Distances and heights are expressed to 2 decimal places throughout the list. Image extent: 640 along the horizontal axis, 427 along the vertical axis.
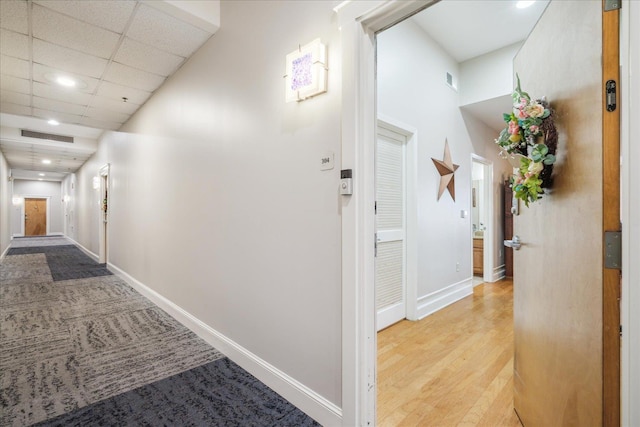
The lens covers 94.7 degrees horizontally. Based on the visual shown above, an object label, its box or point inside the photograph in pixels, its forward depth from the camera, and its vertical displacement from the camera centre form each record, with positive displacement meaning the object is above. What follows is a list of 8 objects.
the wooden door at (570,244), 1.04 -0.13
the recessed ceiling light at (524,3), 2.99 +2.16
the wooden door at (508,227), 5.49 -0.25
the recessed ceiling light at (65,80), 3.46 +1.62
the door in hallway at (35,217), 14.71 -0.18
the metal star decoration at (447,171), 3.76 +0.55
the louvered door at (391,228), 3.05 -0.16
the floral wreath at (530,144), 1.32 +0.34
